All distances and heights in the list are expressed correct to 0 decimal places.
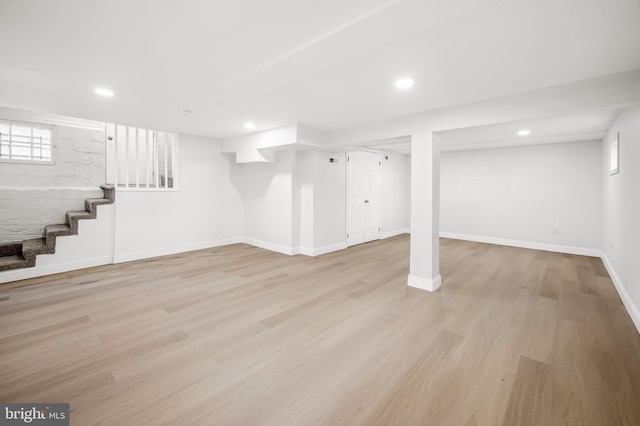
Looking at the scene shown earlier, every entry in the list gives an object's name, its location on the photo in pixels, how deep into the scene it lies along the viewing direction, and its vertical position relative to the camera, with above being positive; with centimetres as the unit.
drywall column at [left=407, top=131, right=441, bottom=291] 338 -4
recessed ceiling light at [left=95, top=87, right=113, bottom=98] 292 +125
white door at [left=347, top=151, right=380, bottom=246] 605 +25
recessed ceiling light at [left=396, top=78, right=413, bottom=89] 251 +118
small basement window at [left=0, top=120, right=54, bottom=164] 394 +93
